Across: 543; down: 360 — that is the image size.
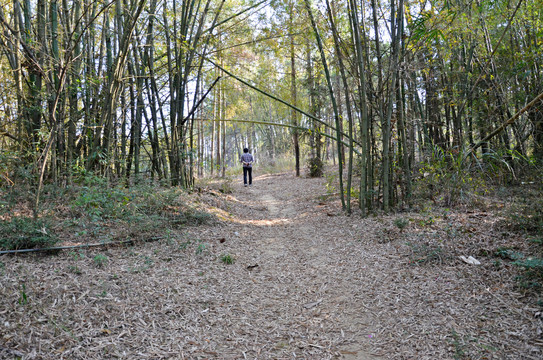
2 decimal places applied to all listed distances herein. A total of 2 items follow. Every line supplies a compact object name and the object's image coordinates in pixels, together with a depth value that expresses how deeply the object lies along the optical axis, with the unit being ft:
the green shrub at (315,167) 35.68
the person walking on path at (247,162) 32.50
